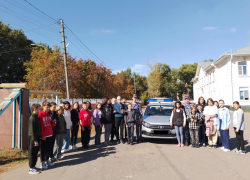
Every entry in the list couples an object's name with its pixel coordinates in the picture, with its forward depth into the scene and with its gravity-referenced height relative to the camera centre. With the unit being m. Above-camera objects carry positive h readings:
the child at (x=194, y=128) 7.55 -1.22
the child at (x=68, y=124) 7.25 -0.98
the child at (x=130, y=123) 8.08 -1.07
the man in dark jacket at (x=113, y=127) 8.61 -1.32
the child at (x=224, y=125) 6.98 -1.06
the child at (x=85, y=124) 7.65 -1.01
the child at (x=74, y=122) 7.66 -0.94
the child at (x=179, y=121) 7.68 -0.97
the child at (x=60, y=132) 6.23 -1.06
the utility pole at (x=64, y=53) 16.92 +3.60
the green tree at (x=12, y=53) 35.84 +7.80
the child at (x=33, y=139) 5.12 -1.04
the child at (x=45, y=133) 5.46 -0.96
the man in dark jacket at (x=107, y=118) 8.18 -0.89
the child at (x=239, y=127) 6.55 -1.04
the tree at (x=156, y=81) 50.84 +3.45
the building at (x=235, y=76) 28.42 +2.45
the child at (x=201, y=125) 7.73 -1.16
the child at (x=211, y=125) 7.47 -1.11
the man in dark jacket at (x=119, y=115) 8.34 -0.78
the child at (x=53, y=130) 5.96 -0.96
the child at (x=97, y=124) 8.02 -1.07
